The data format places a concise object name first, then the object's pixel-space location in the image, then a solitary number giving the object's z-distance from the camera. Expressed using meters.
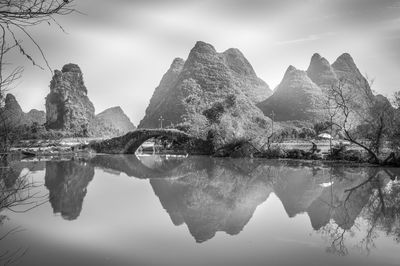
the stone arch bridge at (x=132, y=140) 43.72
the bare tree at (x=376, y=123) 23.28
